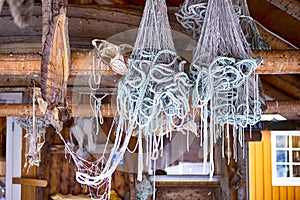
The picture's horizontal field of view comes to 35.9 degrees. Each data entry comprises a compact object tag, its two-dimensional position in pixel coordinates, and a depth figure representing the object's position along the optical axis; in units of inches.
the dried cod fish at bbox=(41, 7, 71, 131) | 75.4
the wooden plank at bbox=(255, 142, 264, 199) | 280.2
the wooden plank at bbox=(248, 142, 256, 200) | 280.4
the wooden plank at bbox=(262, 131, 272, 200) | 279.0
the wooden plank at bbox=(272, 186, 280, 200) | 277.4
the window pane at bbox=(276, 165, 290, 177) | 276.7
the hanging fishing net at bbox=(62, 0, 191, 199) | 80.1
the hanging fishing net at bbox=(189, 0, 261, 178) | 78.3
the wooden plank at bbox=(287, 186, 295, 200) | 274.7
